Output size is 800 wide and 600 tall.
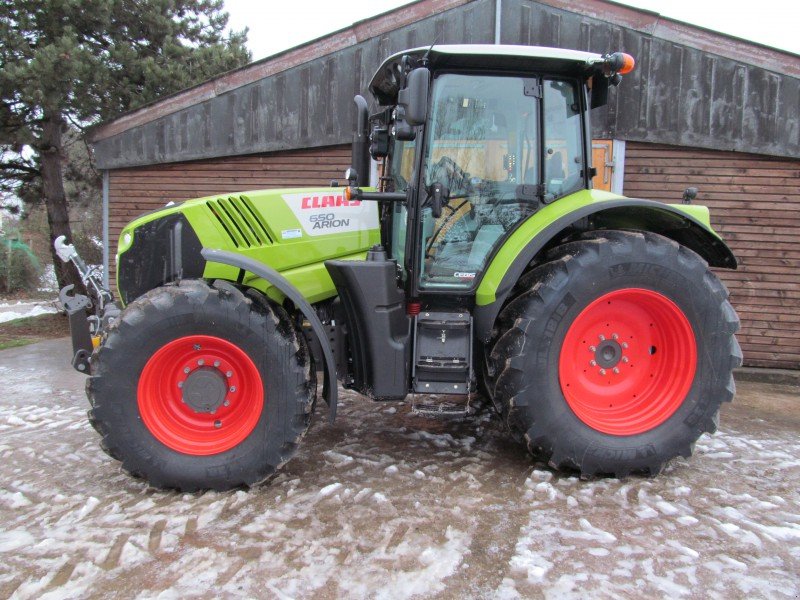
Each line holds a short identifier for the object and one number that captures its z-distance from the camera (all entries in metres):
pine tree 7.43
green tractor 2.92
